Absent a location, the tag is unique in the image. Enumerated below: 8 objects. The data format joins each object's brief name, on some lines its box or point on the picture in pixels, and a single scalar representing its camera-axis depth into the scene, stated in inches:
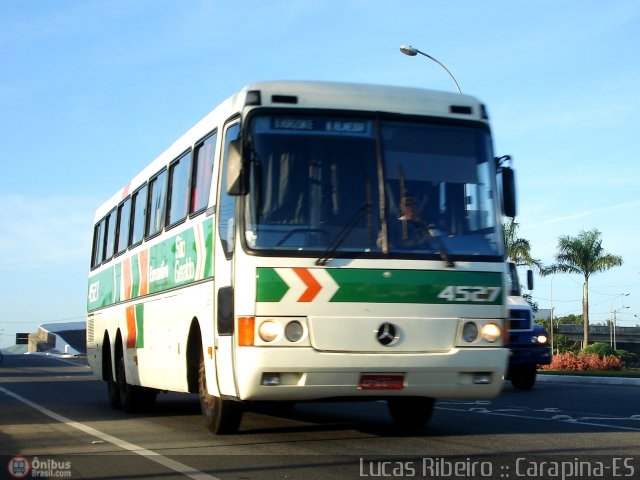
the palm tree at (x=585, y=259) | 2561.5
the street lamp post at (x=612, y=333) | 3583.9
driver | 410.0
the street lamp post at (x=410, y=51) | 1089.4
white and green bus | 399.5
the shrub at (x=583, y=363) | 1387.8
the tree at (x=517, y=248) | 2179.5
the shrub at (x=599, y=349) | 2074.7
